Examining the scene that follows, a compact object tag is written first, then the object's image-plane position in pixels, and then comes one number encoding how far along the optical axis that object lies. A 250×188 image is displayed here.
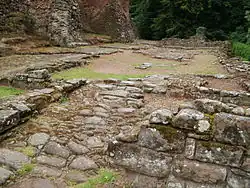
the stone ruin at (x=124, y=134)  2.93
